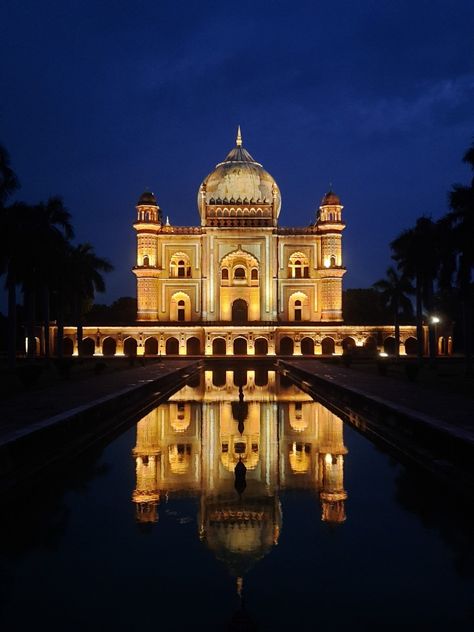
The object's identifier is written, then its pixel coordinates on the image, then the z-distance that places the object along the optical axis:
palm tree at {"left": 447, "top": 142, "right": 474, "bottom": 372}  23.44
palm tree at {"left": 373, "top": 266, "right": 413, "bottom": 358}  41.37
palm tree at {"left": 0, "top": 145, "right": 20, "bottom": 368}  24.06
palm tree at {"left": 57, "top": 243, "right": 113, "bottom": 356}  34.91
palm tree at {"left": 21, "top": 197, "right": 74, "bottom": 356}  25.97
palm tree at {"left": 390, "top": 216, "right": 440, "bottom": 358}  31.08
